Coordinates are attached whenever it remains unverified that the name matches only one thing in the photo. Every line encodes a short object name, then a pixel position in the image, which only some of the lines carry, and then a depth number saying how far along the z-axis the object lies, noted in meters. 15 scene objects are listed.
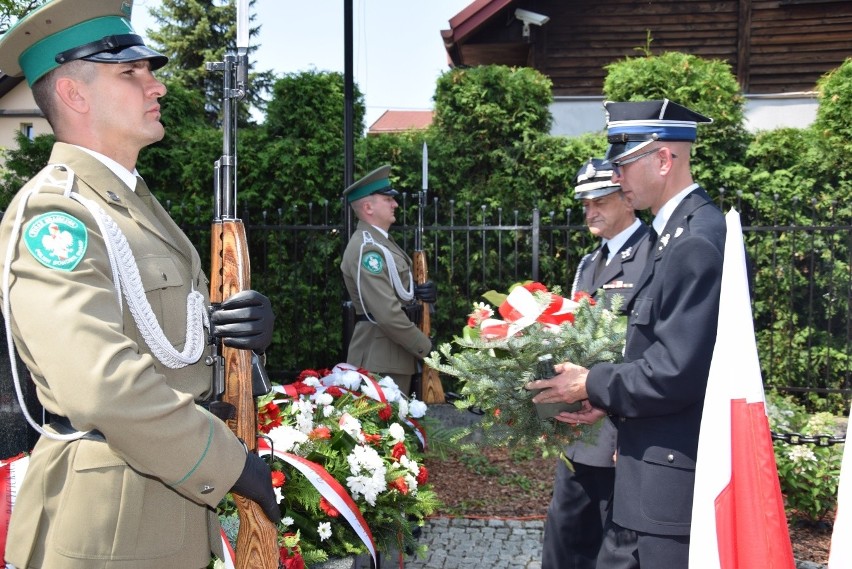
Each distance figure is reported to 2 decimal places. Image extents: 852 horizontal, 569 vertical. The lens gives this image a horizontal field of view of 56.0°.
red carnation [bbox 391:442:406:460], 3.71
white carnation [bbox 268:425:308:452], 3.21
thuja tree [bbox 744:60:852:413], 7.78
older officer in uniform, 3.31
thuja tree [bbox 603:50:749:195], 8.00
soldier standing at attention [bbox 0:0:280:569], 1.64
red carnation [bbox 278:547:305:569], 2.68
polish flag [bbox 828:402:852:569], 1.59
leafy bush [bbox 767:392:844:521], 4.80
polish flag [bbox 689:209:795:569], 2.10
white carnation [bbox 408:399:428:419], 4.55
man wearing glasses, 2.49
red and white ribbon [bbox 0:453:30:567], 2.21
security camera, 12.35
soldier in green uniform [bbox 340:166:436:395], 5.54
